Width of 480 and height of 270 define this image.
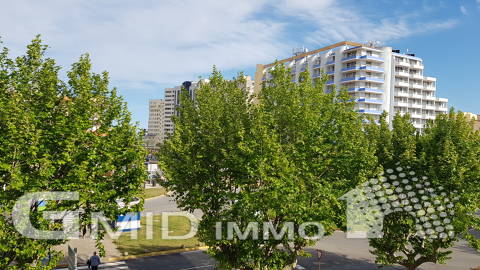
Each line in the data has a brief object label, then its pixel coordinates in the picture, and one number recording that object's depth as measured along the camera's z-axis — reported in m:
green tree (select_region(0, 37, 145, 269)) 11.70
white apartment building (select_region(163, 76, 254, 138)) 160.95
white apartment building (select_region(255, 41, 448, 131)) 83.00
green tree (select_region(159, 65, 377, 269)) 14.64
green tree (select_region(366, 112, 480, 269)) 16.94
